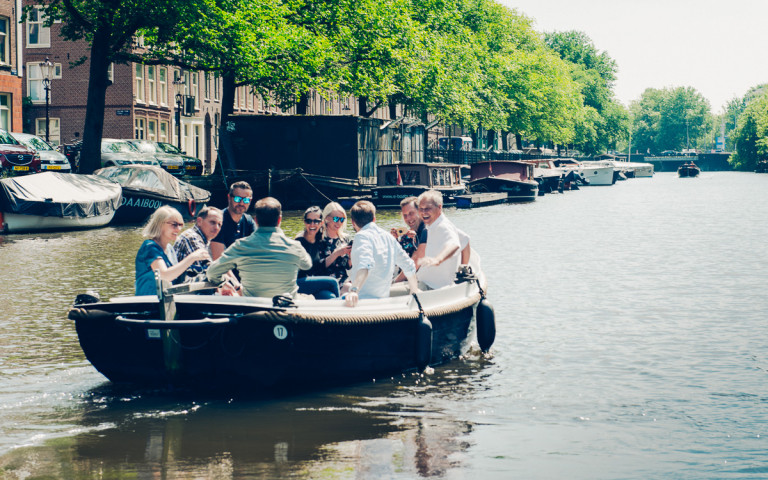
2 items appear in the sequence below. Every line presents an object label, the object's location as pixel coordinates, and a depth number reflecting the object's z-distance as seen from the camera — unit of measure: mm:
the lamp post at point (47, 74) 41406
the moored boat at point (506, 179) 52531
